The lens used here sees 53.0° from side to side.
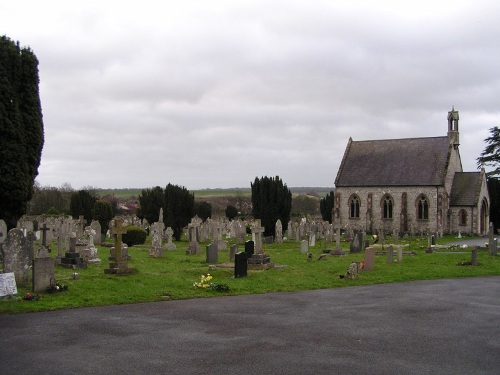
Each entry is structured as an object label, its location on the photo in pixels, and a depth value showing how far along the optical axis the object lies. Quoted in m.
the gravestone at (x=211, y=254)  20.83
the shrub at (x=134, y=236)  29.75
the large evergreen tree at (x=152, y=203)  39.72
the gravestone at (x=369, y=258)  18.94
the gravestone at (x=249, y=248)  19.55
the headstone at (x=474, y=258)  20.30
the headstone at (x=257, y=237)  19.30
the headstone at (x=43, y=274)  13.04
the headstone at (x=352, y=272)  16.80
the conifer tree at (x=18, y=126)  16.34
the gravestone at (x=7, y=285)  12.27
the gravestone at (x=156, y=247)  22.98
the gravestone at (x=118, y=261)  16.41
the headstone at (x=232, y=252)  21.25
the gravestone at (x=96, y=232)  29.69
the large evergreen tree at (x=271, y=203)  37.31
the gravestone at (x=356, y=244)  26.48
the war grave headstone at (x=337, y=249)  24.55
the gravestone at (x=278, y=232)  34.06
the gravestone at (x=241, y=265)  16.94
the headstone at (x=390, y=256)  21.34
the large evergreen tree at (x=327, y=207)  56.86
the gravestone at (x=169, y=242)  26.86
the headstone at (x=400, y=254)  21.99
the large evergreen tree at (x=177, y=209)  35.91
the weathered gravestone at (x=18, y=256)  13.94
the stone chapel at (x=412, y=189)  43.41
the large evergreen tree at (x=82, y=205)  44.56
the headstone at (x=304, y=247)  26.20
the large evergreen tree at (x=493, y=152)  53.56
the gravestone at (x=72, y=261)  18.09
